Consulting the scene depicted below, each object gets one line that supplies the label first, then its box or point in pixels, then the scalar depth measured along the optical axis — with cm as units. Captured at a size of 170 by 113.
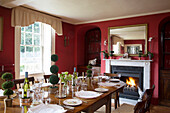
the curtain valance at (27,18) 350
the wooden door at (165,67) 397
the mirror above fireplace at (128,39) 430
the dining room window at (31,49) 402
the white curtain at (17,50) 362
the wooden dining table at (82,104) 137
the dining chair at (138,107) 151
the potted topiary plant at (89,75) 278
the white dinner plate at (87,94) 180
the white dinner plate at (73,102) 151
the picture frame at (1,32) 328
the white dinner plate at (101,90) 209
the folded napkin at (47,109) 131
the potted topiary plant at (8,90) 147
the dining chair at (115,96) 302
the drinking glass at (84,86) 213
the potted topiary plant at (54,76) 192
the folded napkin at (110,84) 248
